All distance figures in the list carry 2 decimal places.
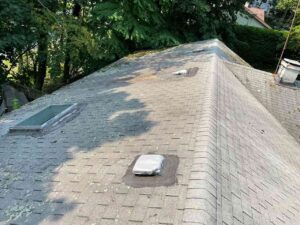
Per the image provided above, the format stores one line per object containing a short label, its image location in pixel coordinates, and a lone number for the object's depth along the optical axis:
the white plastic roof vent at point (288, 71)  8.32
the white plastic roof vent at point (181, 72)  6.93
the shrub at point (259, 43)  18.83
